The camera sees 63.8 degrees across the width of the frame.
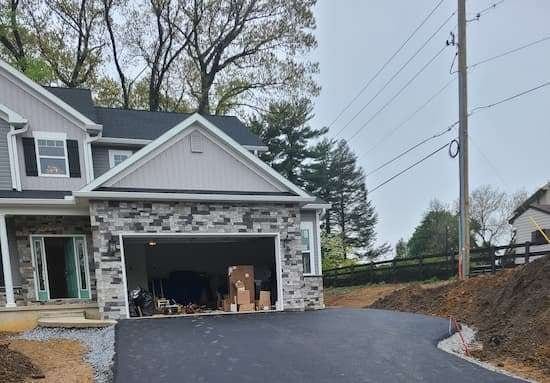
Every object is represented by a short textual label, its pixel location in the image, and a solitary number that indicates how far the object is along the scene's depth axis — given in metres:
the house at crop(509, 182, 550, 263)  25.19
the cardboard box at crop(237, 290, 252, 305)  12.79
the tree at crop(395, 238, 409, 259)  42.27
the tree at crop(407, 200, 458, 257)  33.33
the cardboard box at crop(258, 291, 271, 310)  12.87
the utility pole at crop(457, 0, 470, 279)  13.70
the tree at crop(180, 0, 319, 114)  26.81
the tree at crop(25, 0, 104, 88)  23.91
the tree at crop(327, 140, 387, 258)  38.28
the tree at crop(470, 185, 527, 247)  36.12
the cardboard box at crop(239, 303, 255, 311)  12.73
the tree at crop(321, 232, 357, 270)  29.69
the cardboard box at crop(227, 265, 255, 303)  12.99
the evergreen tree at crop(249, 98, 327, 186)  32.91
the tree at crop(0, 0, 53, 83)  21.47
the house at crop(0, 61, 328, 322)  11.20
